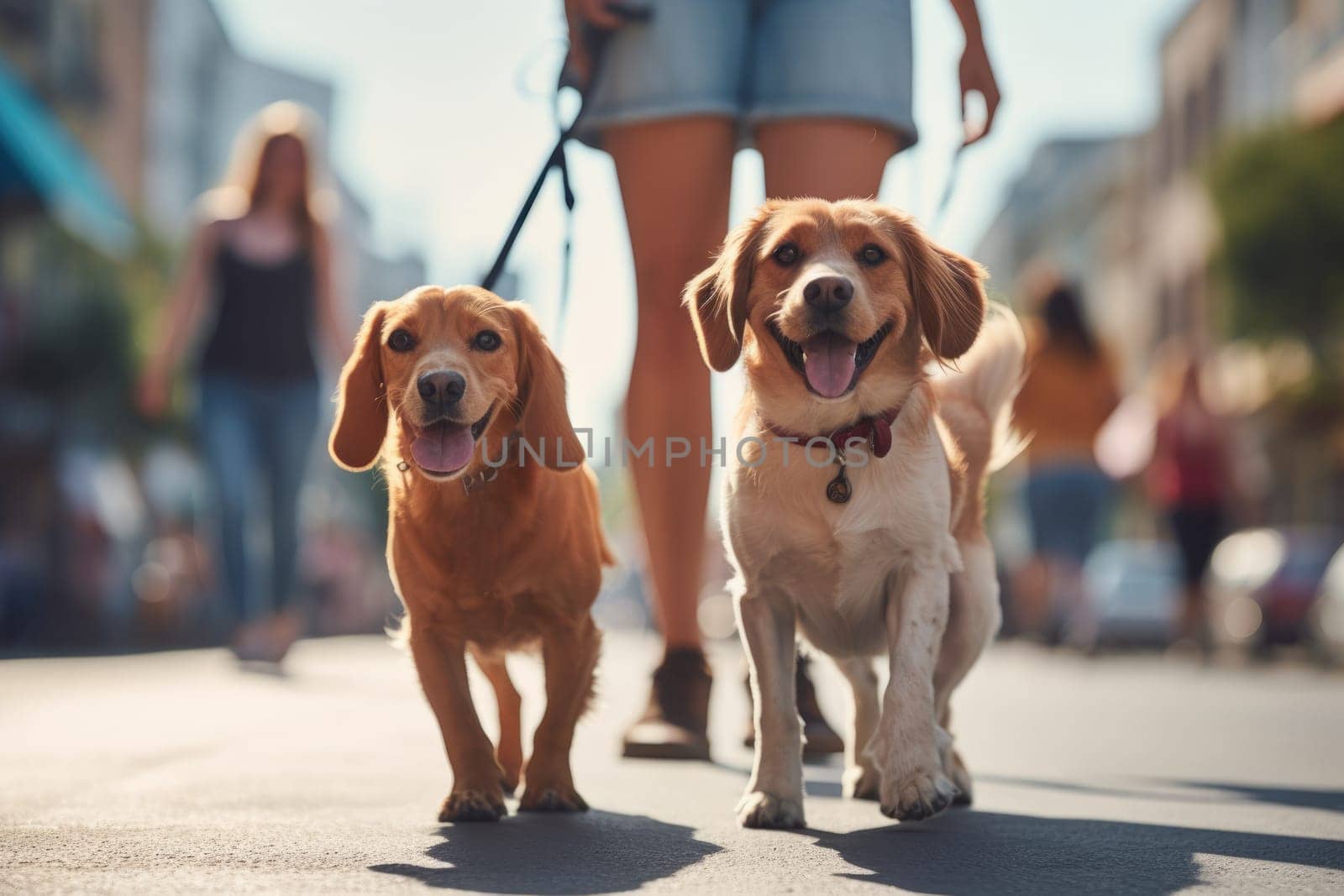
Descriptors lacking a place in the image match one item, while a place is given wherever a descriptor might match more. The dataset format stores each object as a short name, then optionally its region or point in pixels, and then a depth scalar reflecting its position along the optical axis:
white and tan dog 3.54
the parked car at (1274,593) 18.75
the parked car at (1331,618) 14.63
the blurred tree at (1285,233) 25.88
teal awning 13.62
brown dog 3.66
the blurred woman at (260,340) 8.10
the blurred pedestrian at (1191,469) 11.85
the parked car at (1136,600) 24.50
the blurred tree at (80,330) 29.05
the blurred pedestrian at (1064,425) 10.63
